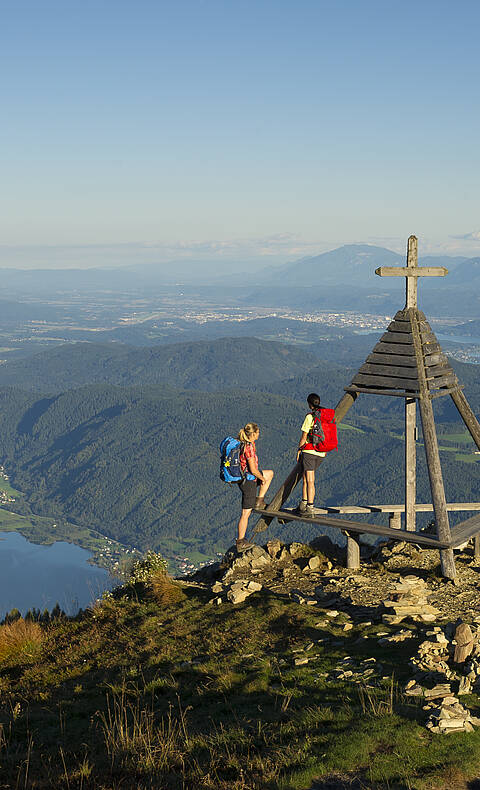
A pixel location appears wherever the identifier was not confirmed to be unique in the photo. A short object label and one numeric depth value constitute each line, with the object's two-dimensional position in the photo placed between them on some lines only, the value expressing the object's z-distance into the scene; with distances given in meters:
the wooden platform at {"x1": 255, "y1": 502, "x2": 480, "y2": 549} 15.51
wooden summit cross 15.71
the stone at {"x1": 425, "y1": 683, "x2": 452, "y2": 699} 9.38
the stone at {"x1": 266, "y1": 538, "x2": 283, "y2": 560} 18.58
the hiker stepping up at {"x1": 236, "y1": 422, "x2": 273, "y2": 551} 16.97
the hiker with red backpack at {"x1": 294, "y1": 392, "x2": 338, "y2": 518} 16.42
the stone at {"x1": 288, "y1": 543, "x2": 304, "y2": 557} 18.59
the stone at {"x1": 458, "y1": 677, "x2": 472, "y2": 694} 9.39
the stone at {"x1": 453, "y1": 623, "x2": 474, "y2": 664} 10.43
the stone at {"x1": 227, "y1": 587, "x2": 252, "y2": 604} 15.53
